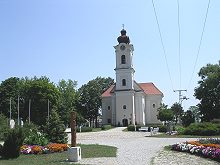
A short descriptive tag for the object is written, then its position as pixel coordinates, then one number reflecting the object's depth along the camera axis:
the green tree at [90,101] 52.20
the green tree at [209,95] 38.21
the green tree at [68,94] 48.04
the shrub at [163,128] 29.13
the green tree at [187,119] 35.23
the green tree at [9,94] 44.31
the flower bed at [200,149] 10.03
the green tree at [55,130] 14.81
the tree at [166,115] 36.41
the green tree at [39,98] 40.56
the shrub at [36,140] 13.67
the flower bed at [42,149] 12.07
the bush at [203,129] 22.98
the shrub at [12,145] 11.08
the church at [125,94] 42.90
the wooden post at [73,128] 10.65
